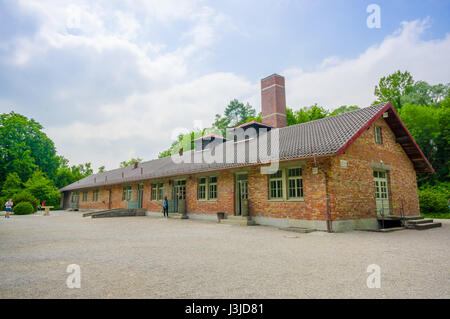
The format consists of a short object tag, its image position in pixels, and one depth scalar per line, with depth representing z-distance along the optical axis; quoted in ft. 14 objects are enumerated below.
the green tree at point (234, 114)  161.99
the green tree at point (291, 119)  129.00
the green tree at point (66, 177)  155.84
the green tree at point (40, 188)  107.34
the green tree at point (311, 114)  127.16
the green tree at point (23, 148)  127.75
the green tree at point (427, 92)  119.85
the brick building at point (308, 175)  37.19
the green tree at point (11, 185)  111.75
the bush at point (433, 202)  73.77
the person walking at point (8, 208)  65.98
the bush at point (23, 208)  83.66
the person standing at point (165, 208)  64.00
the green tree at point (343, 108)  137.79
